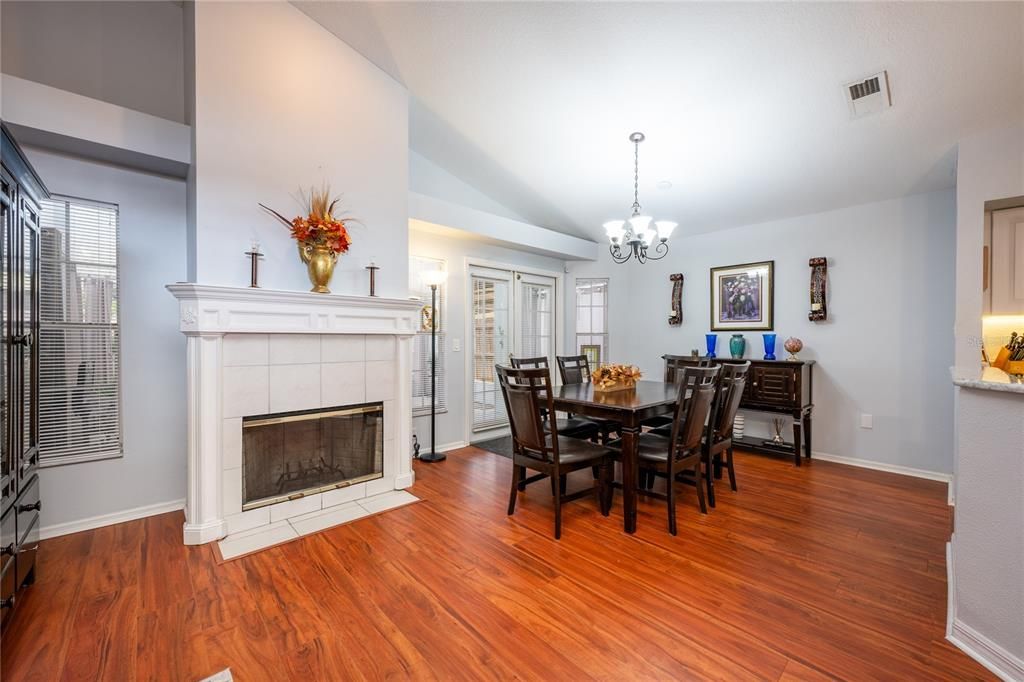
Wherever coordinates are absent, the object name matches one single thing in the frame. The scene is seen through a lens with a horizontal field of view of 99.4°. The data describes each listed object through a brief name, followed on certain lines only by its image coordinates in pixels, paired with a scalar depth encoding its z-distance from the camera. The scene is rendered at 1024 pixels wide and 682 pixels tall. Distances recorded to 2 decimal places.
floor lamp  4.28
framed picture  4.71
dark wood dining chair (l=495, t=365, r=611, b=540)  2.73
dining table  2.77
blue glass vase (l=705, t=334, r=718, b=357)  4.87
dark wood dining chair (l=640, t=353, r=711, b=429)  4.00
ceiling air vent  2.77
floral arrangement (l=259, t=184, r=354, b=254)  2.87
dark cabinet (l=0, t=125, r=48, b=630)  1.81
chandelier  3.24
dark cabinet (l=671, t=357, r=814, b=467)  4.18
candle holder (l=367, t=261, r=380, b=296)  3.27
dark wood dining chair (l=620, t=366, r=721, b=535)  2.74
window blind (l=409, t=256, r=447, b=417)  4.55
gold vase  2.94
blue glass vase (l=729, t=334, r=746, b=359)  4.71
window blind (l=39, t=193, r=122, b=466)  2.71
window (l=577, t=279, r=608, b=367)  6.01
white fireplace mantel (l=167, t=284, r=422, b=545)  2.58
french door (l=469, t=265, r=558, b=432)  5.12
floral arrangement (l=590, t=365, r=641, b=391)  3.59
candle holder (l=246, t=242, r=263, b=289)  2.75
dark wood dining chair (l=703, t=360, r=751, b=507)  3.11
